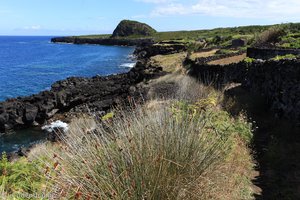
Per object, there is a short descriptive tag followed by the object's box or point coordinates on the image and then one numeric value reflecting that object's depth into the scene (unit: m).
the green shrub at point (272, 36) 19.72
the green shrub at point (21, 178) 3.52
